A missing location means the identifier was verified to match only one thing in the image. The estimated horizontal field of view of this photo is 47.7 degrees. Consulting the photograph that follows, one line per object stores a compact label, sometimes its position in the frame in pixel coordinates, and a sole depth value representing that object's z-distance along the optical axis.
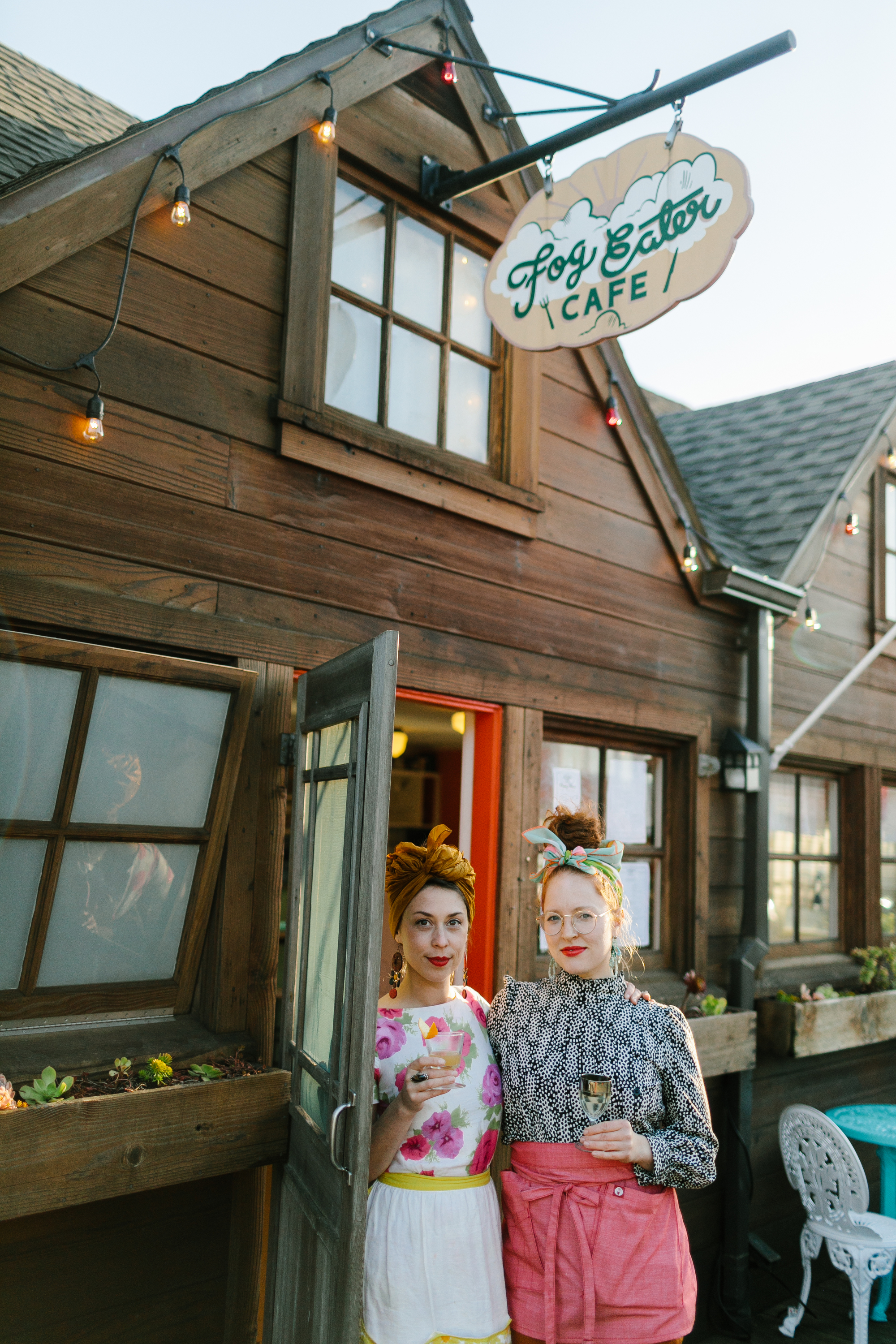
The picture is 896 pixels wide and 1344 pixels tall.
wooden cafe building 2.72
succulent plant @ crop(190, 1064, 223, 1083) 2.86
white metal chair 4.60
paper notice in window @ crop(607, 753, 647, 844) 4.91
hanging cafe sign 2.94
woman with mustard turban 2.38
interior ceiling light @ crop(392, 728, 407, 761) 6.36
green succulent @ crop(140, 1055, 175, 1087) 2.76
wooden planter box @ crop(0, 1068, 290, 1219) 2.47
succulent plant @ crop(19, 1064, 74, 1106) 2.54
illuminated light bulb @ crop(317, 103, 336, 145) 3.53
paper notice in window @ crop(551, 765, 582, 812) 4.61
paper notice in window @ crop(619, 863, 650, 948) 4.93
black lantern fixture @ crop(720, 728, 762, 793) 5.21
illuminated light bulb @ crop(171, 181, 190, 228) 3.02
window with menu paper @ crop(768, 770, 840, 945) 6.08
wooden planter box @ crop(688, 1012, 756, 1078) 4.66
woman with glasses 2.48
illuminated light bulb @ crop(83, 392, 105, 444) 2.83
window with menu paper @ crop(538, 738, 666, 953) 4.64
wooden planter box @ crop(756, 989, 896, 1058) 5.24
